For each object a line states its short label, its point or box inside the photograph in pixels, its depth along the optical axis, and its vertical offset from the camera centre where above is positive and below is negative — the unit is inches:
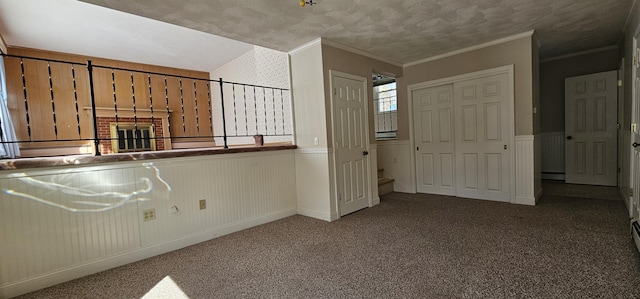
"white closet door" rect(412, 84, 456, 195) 180.5 -5.5
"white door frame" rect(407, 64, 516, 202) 151.7 +29.4
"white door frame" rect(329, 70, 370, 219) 141.3 -10.4
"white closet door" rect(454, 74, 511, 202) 157.3 -5.7
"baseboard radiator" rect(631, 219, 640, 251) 87.6 -36.8
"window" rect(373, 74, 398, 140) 275.6 +26.5
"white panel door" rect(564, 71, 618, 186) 182.1 -4.4
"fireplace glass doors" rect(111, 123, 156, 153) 258.1 +5.8
